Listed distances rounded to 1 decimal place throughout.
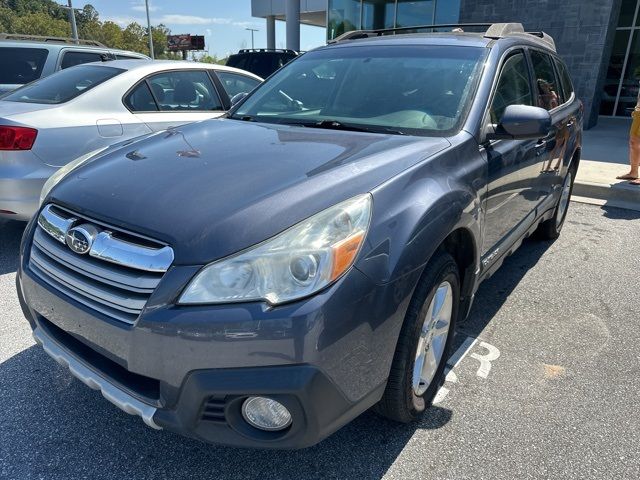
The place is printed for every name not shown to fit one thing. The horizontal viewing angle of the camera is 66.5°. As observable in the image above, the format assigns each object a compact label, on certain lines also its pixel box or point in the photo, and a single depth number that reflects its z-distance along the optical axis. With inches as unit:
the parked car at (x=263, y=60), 507.5
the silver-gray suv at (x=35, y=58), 247.6
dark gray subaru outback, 60.8
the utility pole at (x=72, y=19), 943.7
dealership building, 459.8
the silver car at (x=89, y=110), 147.3
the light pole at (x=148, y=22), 1593.5
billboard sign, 1836.9
